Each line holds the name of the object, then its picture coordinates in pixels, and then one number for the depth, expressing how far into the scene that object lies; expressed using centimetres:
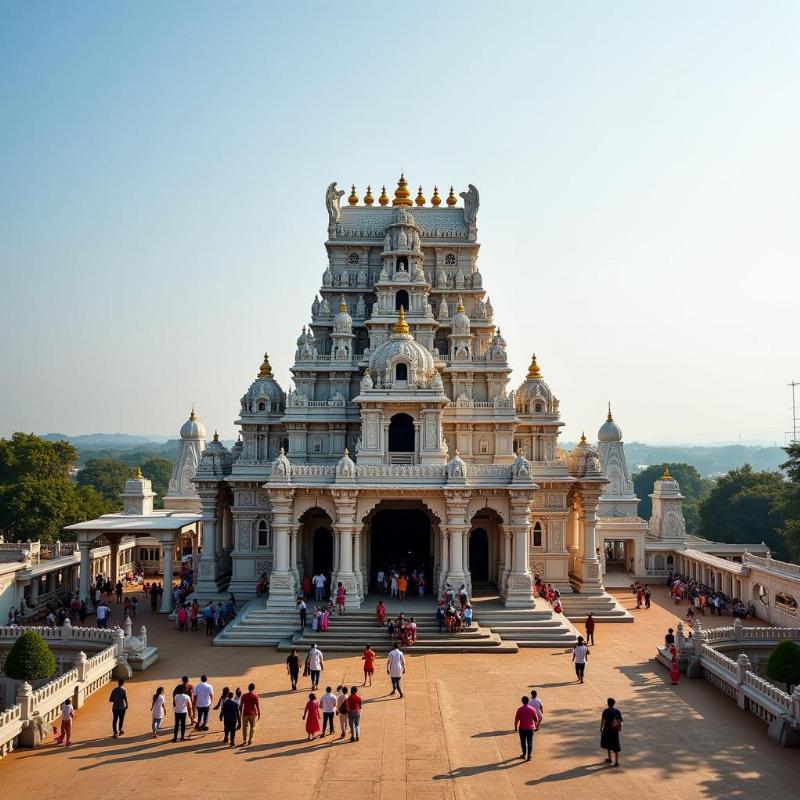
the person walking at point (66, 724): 1558
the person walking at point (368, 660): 1966
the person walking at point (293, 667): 1944
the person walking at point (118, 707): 1600
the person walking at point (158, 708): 1588
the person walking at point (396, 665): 1880
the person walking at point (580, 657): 2008
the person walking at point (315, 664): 1919
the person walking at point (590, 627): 2397
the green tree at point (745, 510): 5406
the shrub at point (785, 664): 1747
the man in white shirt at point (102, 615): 2599
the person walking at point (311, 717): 1571
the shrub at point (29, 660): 1775
